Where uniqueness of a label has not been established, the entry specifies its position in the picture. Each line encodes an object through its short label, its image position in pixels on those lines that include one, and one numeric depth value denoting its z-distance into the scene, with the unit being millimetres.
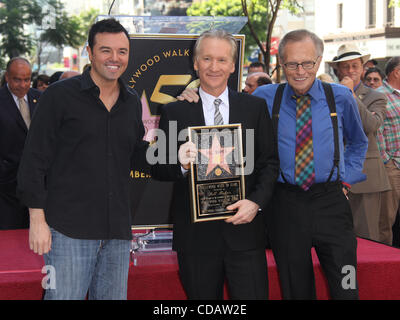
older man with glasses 3248
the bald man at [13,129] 5559
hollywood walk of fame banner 3963
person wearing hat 5172
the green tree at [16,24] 21625
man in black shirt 2740
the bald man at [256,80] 6488
